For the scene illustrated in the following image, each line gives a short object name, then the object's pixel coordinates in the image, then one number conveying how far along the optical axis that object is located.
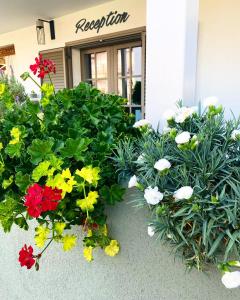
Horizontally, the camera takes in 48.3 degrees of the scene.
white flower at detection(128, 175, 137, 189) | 0.83
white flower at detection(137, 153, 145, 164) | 0.87
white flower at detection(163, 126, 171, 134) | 0.93
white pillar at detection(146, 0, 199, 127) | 1.07
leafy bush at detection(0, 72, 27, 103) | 3.03
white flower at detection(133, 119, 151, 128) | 1.01
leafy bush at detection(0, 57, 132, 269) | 0.88
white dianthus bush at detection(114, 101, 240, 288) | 0.70
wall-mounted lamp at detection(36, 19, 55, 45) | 4.13
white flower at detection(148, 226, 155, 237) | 0.83
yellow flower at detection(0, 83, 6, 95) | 1.29
